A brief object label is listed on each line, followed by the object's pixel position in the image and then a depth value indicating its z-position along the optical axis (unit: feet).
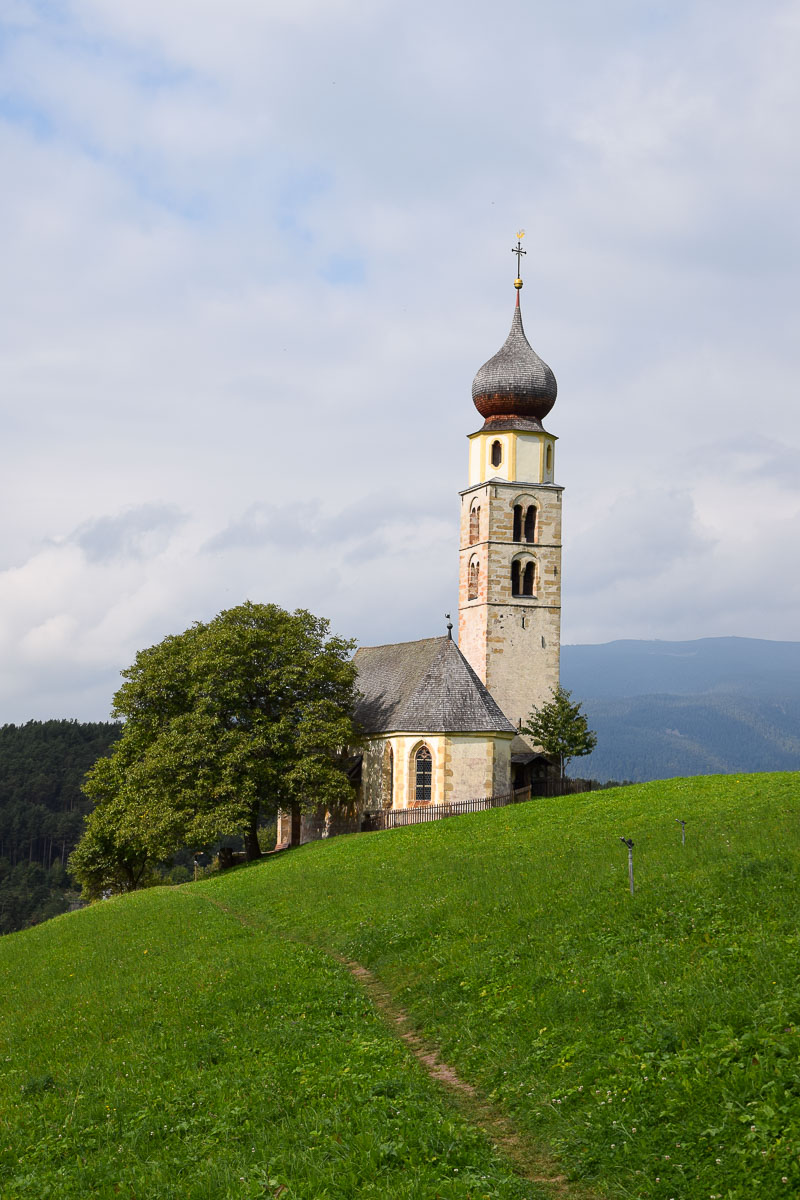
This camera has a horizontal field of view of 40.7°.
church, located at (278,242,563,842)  165.37
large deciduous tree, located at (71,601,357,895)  155.02
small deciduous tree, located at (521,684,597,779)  177.47
